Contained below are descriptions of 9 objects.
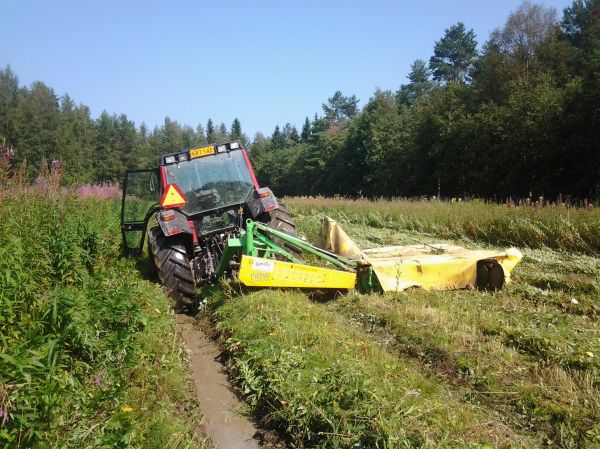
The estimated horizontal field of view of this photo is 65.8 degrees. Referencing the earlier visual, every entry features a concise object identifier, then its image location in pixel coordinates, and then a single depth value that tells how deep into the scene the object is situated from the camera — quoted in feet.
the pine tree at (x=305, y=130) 275.80
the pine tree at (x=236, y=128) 341.41
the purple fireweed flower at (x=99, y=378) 9.85
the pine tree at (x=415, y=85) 183.32
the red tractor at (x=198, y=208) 19.39
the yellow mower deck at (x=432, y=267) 17.35
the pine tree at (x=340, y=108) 259.39
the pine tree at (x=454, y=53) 163.23
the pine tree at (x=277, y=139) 291.30
